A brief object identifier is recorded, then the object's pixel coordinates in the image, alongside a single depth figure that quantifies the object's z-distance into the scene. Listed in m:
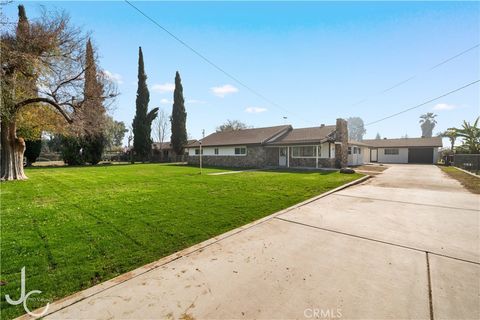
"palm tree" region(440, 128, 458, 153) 26.23
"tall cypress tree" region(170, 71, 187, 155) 36.59
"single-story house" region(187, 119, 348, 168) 20.86
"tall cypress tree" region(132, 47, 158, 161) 35.03
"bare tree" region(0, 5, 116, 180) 9.62
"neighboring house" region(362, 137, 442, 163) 32.50
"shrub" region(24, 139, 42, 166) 26.92
